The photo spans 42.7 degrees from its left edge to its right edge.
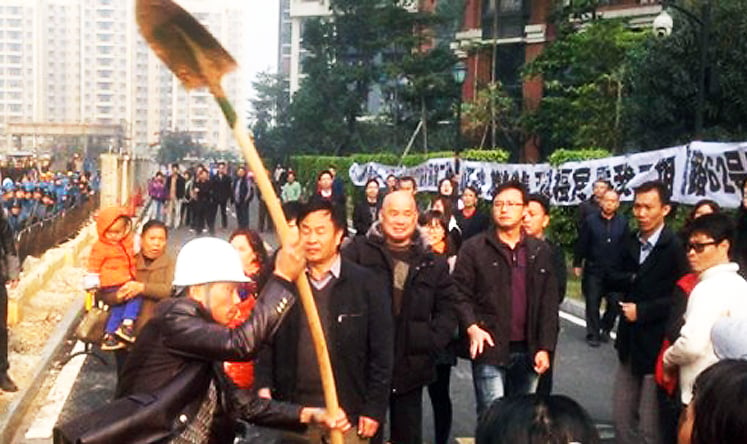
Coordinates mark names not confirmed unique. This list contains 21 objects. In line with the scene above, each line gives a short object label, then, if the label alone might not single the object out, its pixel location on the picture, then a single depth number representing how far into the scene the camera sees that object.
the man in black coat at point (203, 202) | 22.82
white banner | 10.08
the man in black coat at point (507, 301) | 5.02
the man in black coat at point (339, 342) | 3.93
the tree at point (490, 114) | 28.36
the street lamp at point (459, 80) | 22.17
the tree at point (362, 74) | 36.12
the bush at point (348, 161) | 20.27
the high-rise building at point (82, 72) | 131.25
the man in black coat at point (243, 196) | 22.41
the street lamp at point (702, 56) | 12.34
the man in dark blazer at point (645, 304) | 4.95
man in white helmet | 2.96
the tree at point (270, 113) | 51.59
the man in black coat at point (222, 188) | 23.20
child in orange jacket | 6.33
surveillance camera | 14.29
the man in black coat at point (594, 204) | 9.39
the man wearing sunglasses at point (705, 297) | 3.85
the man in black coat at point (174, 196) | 23.94
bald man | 4.69
